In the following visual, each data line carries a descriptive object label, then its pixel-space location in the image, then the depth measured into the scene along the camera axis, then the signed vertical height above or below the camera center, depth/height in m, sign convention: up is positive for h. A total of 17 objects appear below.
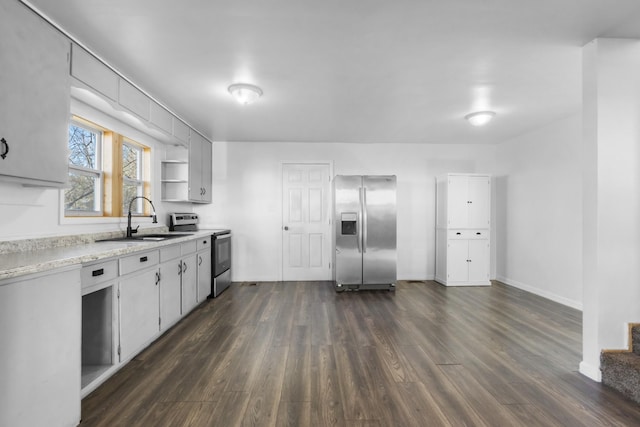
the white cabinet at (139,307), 2.23 -0.77
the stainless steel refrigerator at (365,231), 4.65 -0.27
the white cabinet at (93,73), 2.18 +1.11
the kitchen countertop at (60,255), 1.38 -0.26
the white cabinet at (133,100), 2.73 +1.11
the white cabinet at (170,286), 2.83 -0.73
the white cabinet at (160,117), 3.27 +1.11
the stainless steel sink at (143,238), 2.96 -0.27
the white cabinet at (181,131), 3.84 +1.11
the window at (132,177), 3.55 +0.45
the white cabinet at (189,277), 3.31 -0.74
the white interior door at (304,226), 5.26 -0.22
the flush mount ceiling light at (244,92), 2.96 +1.22
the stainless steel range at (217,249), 4.25 -0.54
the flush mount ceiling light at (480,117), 3.76 +1.24
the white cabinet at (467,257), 4.93 -0.71
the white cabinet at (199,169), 4.36 +0.70
